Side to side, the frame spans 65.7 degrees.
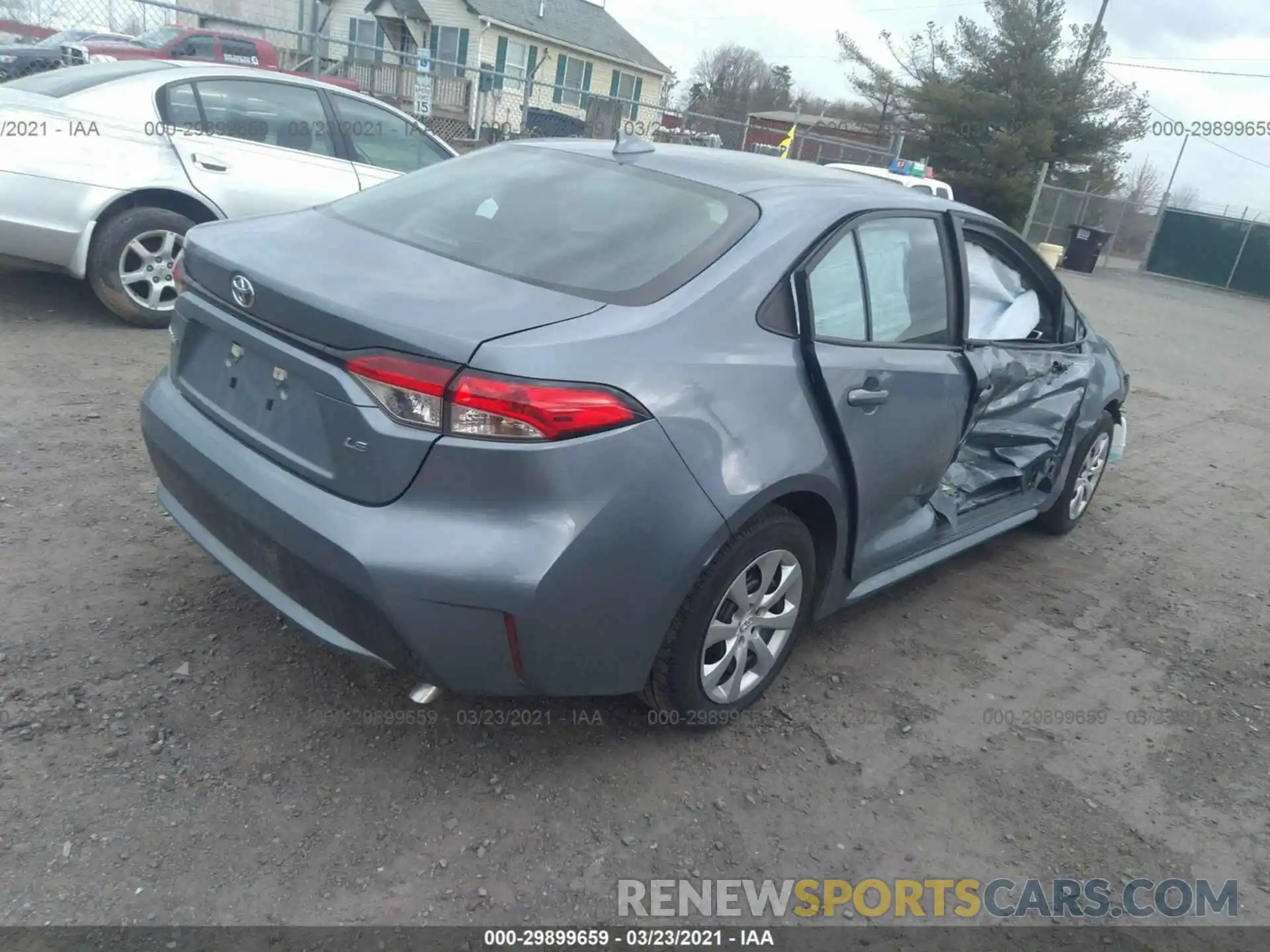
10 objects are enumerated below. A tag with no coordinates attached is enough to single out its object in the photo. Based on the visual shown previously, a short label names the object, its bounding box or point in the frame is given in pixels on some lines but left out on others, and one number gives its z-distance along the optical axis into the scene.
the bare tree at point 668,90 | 42.28
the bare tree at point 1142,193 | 29.52
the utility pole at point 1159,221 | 28.75
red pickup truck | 16.77
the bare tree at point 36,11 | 12.74
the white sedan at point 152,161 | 5.40
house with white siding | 24.34
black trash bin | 24.70
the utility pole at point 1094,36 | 30.25
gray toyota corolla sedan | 2.28
